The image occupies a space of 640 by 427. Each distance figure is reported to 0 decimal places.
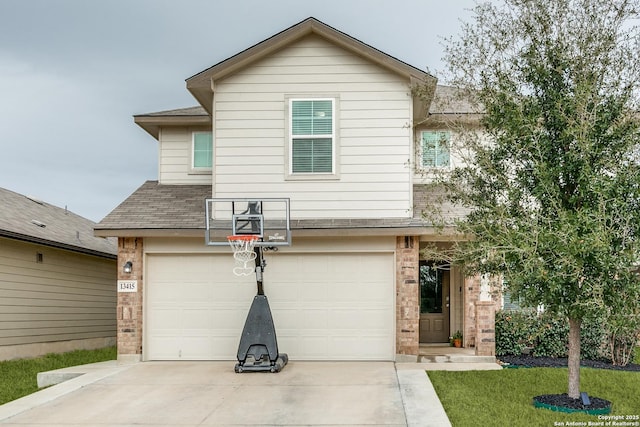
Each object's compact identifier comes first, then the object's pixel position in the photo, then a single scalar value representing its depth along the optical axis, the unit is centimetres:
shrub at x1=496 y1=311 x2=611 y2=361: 1384
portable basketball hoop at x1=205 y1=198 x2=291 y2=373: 1140
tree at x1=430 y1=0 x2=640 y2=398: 812
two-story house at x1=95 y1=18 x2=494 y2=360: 1277
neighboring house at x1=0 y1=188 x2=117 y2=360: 1517
